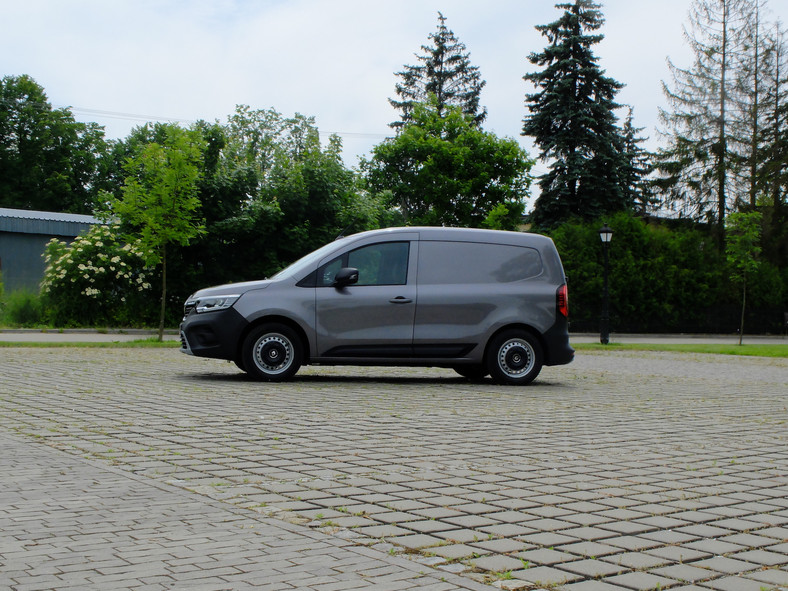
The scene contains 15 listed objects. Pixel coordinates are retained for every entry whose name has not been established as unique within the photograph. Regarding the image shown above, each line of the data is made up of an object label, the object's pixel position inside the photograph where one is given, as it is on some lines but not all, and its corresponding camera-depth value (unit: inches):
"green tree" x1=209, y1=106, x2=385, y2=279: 1119.0
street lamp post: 1129.4
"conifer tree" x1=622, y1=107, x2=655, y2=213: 1859.0
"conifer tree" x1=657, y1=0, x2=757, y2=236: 1947.6
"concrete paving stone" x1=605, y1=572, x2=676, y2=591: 139.6
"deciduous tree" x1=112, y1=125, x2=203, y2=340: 791.1
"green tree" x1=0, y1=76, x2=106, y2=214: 2331.4
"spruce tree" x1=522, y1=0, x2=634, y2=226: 1823.3
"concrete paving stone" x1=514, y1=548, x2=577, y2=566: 152.8
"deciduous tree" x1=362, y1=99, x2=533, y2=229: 2074.3
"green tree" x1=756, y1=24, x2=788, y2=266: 1899.6
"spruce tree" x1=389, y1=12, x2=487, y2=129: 2413.9
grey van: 464.4
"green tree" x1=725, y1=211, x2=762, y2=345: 1289.4
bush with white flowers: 1100.5
